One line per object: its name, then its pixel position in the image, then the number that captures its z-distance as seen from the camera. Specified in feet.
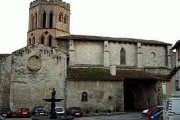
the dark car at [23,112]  126.62
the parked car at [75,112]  123.95
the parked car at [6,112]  123.75
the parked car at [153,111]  86.99
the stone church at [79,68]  143.02
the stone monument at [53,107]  96.13
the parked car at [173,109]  69.92
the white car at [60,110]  121.00
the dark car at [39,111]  120.98
